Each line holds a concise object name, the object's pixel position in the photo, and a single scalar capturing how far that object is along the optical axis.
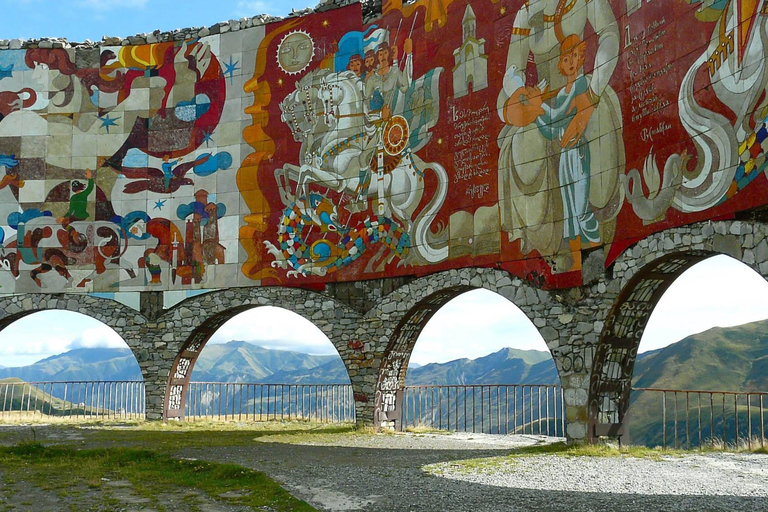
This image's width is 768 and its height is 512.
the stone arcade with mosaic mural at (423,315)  12.99
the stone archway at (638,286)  11.28
